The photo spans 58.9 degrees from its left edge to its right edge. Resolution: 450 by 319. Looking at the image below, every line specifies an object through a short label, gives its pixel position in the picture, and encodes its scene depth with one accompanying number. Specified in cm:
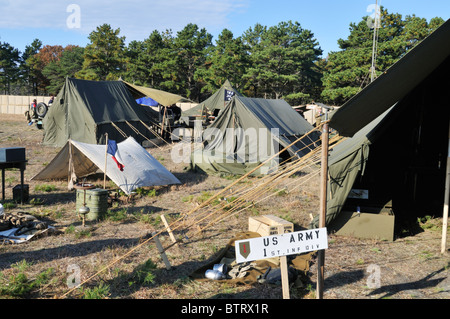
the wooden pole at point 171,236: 663
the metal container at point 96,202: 806
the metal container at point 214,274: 534
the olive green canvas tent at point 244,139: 1308
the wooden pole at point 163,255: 568
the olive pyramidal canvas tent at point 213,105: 2372
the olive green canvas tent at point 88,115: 1655
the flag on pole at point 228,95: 2256
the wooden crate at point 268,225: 675
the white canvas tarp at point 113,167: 988
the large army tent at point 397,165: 705
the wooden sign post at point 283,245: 365
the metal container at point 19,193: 902
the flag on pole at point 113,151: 959
